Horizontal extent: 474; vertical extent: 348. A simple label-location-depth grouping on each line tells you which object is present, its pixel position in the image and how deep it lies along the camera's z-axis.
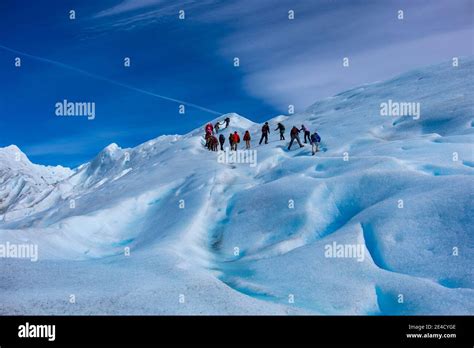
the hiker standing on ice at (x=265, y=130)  26.47
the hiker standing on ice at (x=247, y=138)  26.08
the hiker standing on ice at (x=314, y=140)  20.22
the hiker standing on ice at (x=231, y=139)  25.34
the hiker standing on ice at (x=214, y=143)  27.83
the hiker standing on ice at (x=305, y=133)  23.75
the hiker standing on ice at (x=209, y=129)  28.61
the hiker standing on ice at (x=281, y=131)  26.17
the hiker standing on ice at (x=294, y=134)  22.61
